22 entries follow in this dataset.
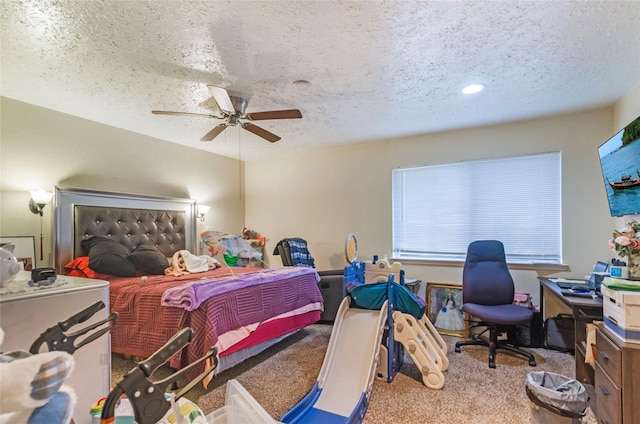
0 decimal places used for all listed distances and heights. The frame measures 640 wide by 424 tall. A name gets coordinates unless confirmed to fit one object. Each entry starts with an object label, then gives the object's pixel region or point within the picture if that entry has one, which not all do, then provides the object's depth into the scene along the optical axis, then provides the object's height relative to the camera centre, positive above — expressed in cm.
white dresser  102 -36
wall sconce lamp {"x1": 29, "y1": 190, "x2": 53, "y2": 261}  279 +15
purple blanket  218 -55
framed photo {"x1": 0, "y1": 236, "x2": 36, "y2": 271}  270 -29
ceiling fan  237 +85
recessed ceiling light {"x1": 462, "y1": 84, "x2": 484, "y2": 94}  258 +107
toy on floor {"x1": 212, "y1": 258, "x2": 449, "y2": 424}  204 -108
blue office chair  291 -77
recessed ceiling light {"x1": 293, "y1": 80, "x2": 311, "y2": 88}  249 +108
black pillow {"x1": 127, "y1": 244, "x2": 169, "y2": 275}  313 -47
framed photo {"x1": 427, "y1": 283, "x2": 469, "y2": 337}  358 -114
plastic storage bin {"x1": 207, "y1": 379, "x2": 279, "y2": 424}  123 -80
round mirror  312 -36
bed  222 -61
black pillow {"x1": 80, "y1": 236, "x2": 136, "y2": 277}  288 -39
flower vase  191 -33
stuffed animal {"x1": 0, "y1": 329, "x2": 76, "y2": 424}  54 -31
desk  214 -75
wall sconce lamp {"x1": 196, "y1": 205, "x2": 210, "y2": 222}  441 +7
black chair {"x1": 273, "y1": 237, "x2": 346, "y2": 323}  386 -79
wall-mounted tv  213 +33
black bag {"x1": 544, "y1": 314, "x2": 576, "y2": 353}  302 -118
